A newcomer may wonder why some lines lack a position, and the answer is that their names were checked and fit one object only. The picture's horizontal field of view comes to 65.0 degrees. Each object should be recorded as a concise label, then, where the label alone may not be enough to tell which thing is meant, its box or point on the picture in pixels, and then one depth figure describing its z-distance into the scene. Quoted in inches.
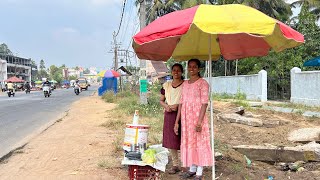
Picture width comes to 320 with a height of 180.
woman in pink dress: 119.3
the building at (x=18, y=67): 2472.0
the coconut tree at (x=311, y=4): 856.4
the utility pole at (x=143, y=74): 416.9
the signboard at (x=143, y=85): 415.1
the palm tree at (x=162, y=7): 993.9
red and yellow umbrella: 95.9
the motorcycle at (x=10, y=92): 910.9
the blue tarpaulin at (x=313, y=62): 439.9
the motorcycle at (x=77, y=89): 1024.7
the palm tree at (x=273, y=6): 807.8
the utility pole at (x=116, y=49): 1544.6
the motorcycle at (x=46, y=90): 803.8
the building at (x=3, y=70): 2148.8
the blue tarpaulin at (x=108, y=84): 884.3
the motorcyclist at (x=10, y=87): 918.9
